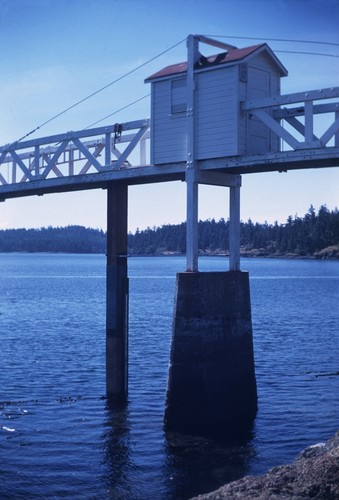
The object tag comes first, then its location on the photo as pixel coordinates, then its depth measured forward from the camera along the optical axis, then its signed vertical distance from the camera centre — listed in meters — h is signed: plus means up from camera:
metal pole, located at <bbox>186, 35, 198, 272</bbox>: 17.25 +1.59
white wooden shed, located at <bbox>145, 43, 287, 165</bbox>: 16.72 +3.48
